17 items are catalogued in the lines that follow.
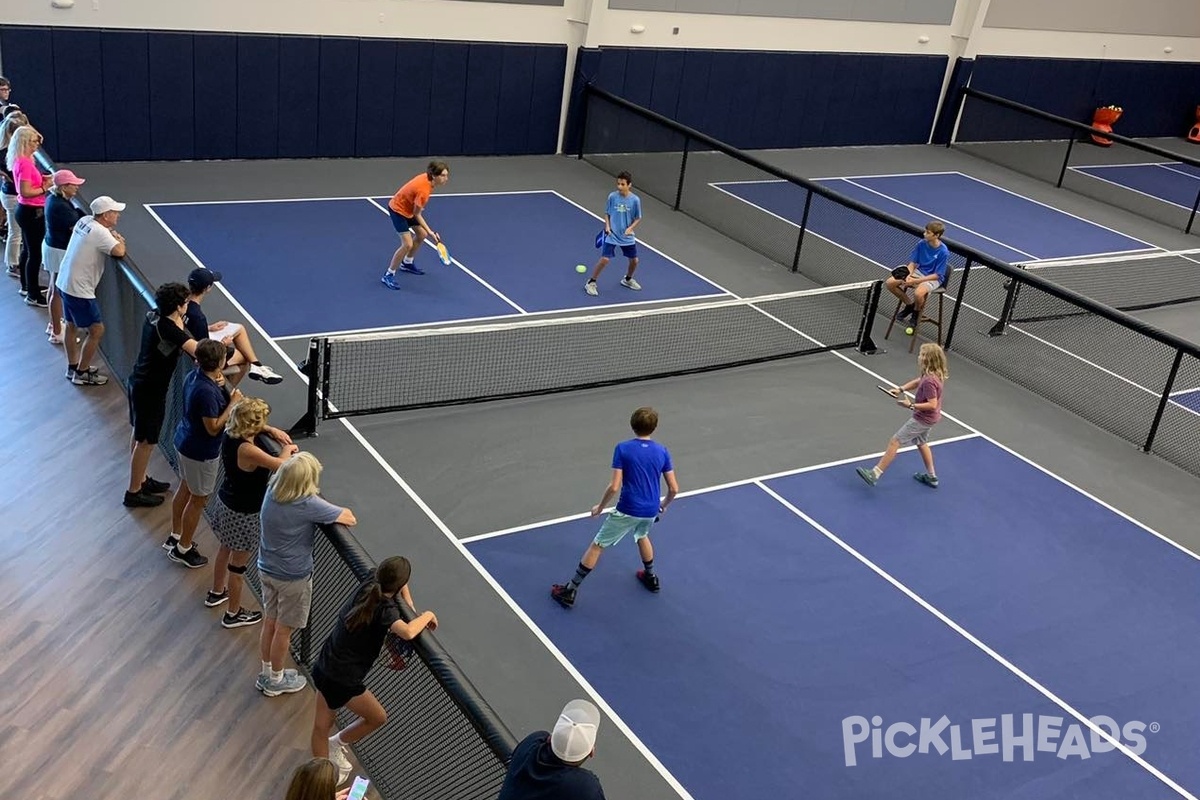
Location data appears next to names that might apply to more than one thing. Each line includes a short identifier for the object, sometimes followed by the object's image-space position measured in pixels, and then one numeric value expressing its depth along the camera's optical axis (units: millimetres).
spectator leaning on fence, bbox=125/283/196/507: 8734
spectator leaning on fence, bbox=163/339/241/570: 7980
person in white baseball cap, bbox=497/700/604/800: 5203
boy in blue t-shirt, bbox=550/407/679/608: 8789
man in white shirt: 10336
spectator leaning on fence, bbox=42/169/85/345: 11117
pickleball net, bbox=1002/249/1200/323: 16516
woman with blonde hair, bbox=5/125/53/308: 12070
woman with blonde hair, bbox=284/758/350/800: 4645
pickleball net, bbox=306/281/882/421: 11898
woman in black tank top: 7430
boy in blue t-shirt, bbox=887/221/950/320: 14938
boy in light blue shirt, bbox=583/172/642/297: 14961
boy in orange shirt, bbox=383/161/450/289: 14352
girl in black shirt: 6246
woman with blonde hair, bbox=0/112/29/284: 12781
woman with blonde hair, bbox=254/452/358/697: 6859
